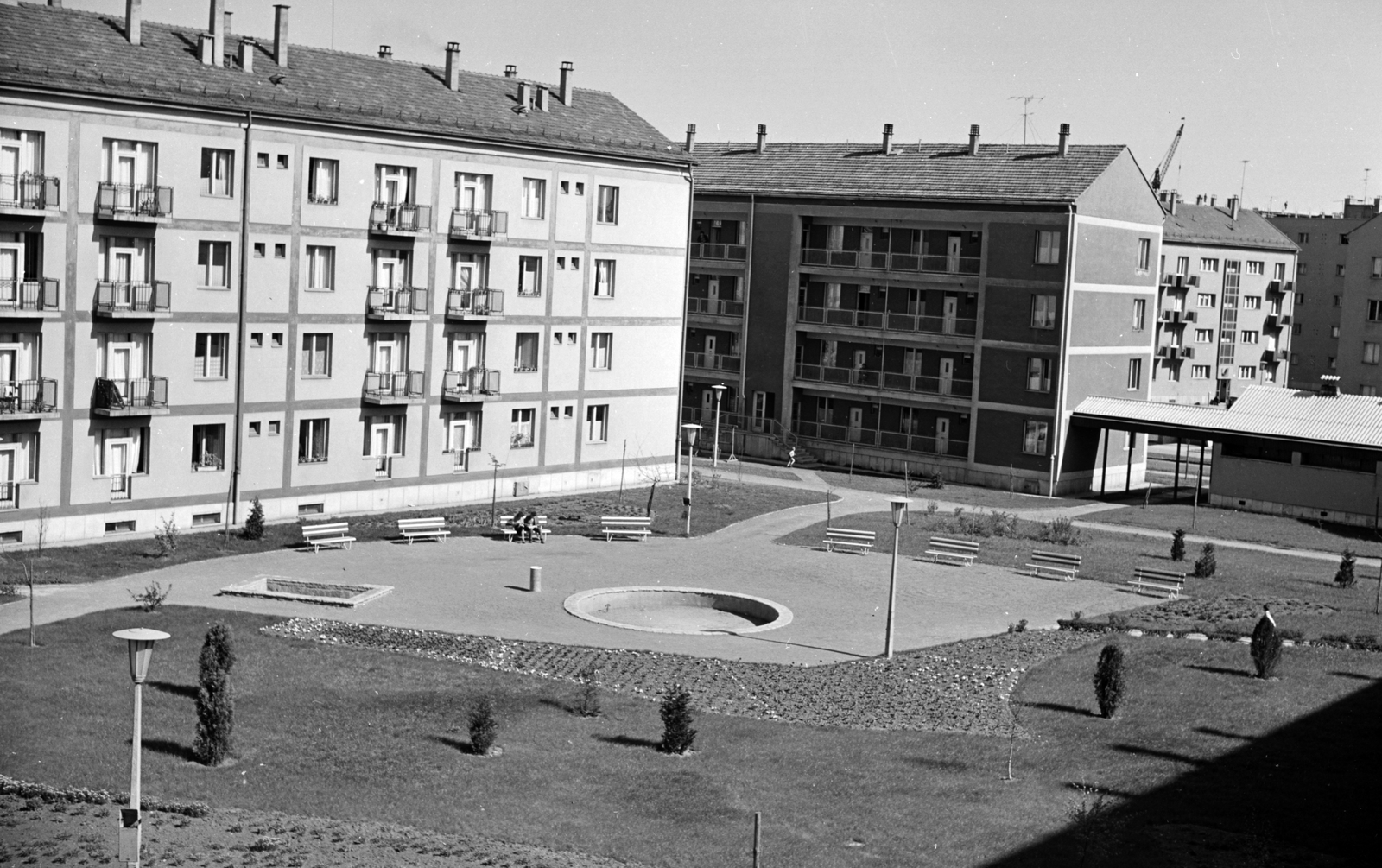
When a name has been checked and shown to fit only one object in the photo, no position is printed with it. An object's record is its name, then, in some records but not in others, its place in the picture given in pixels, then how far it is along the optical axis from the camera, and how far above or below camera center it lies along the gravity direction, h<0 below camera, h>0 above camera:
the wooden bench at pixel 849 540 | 51.03 -6.76
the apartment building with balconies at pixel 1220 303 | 104.19 +3.81
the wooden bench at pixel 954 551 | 50.03 -6.82
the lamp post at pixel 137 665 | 19.92 -4.87
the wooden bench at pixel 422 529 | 48.41 -6.88
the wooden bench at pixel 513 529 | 50.06 -6.96
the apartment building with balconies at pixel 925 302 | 70.62 +1.82
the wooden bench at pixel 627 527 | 51.62 -6.87
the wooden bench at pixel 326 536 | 46.28 -6.99
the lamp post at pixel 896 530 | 35.69 -4.50
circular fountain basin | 40.59 -7.75
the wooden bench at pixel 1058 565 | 47.56 -6.77
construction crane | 151.88 +18.52
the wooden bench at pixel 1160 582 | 45.22 -6.80
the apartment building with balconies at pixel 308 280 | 44.53 +0.84
